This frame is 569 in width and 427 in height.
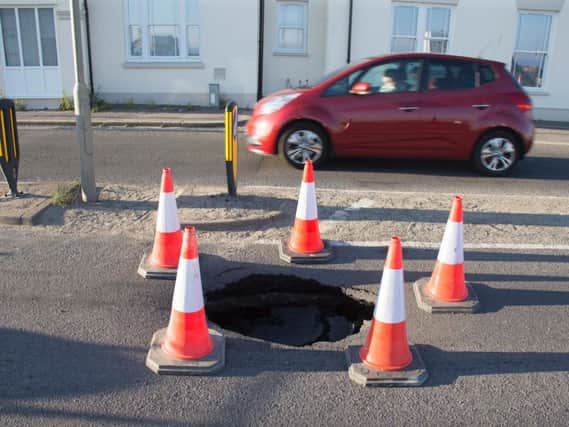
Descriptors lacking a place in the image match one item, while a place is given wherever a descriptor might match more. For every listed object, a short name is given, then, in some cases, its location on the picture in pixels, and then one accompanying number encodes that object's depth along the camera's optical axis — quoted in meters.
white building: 15.38
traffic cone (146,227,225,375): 3.48
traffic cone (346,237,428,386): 3.48
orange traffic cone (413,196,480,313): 4.35
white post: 6.10
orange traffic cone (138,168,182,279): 4.86
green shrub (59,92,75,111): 15.32
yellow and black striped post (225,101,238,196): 6.46
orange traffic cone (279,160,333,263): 5.19
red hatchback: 8.41
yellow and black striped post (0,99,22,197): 6.28
